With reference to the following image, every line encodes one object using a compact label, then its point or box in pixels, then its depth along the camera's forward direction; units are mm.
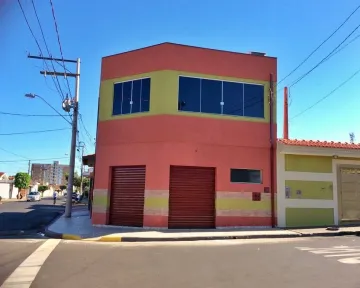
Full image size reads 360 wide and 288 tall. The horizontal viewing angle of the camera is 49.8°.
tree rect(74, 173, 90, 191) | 87062
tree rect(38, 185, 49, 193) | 97250
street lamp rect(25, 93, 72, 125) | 22953
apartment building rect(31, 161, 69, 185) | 162375
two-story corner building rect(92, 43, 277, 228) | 16641
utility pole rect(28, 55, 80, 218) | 22281
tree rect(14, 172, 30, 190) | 70381
